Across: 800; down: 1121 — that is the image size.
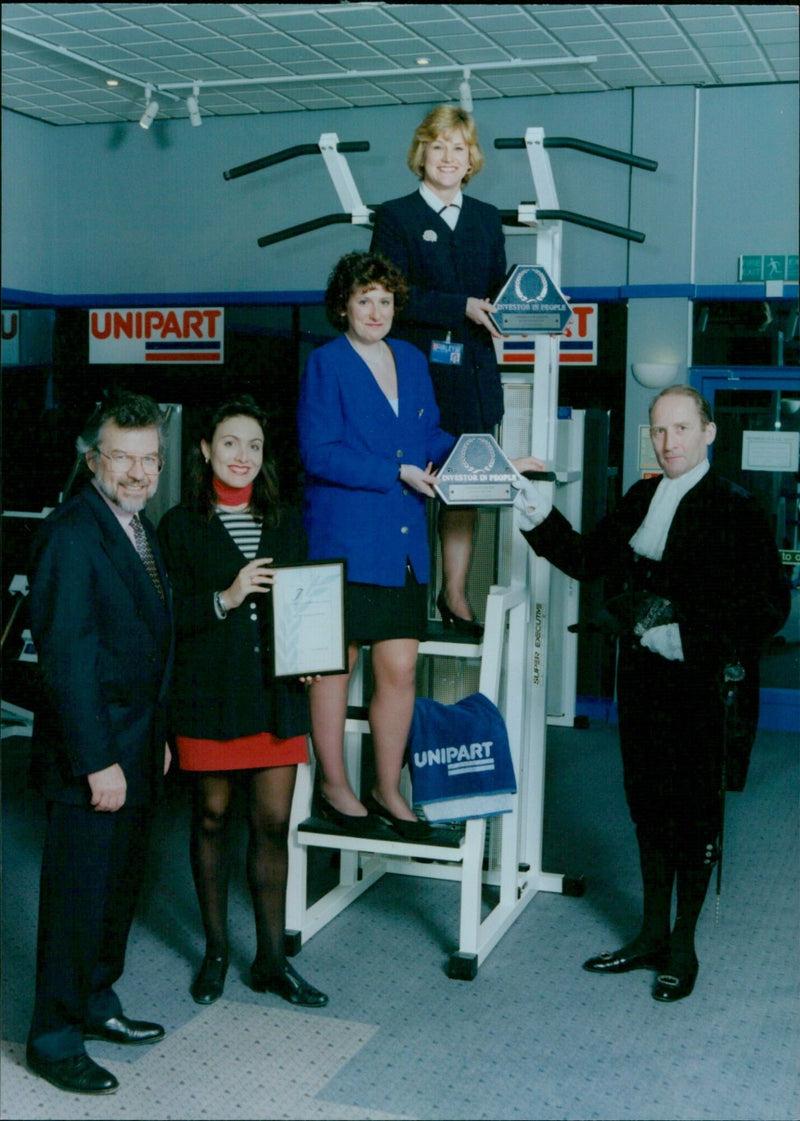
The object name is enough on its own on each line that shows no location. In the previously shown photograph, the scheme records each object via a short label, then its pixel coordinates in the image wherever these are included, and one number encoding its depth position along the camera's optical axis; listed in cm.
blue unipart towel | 359
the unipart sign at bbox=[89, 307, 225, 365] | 794
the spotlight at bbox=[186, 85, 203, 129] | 712
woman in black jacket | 319
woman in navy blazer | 362
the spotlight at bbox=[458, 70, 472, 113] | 654
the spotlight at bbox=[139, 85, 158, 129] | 700
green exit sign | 684
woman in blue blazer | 339
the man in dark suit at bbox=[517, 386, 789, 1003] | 338
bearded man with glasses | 271
